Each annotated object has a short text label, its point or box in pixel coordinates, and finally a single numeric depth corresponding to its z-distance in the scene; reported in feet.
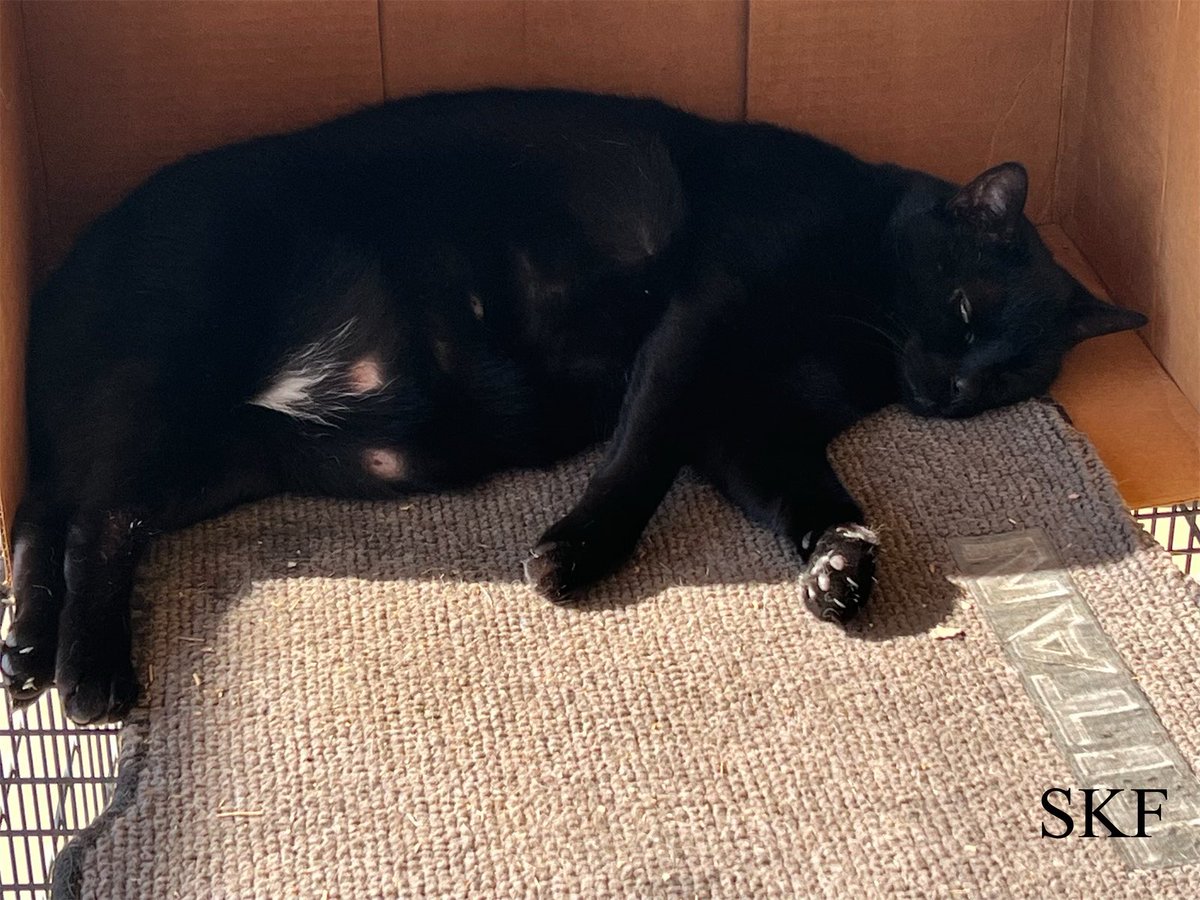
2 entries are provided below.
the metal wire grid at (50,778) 3.86
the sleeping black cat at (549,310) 4.18
